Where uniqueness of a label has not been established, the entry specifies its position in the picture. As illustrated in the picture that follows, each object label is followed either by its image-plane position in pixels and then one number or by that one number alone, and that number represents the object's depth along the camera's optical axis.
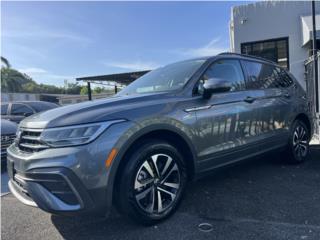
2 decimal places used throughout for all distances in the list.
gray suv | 2.04
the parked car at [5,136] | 4.84
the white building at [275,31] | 9.45
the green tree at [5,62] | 32.49
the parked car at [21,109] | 8.21
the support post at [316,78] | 5.13
